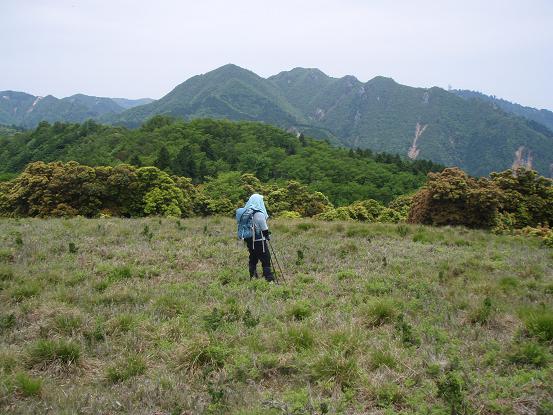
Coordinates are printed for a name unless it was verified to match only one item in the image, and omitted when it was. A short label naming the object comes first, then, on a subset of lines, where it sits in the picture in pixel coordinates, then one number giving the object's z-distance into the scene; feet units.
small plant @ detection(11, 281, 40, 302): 25.23
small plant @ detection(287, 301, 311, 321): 22.45
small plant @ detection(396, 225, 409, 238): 52.34
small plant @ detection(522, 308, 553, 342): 18.65
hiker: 30.78
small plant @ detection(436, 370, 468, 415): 13.04
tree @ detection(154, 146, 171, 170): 241.47
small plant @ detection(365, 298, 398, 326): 21.58
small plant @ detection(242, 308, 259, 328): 21.02
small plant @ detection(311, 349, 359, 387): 15.51
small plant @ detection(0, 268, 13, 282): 28.71
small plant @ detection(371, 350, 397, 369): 16.47
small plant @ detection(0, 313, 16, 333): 20.76
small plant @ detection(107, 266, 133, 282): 30.01
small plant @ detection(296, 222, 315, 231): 54.13
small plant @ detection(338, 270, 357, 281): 30.66
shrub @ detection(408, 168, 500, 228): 77.97
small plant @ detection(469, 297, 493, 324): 21.48
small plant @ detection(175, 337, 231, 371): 16.97
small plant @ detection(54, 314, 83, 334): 20.21
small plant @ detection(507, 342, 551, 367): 16.55
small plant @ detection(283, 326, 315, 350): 18.34
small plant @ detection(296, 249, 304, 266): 35.81
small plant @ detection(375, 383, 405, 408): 14.16
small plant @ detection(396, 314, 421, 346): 18.95
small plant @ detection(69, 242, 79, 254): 36.78
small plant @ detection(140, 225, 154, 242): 44.45
